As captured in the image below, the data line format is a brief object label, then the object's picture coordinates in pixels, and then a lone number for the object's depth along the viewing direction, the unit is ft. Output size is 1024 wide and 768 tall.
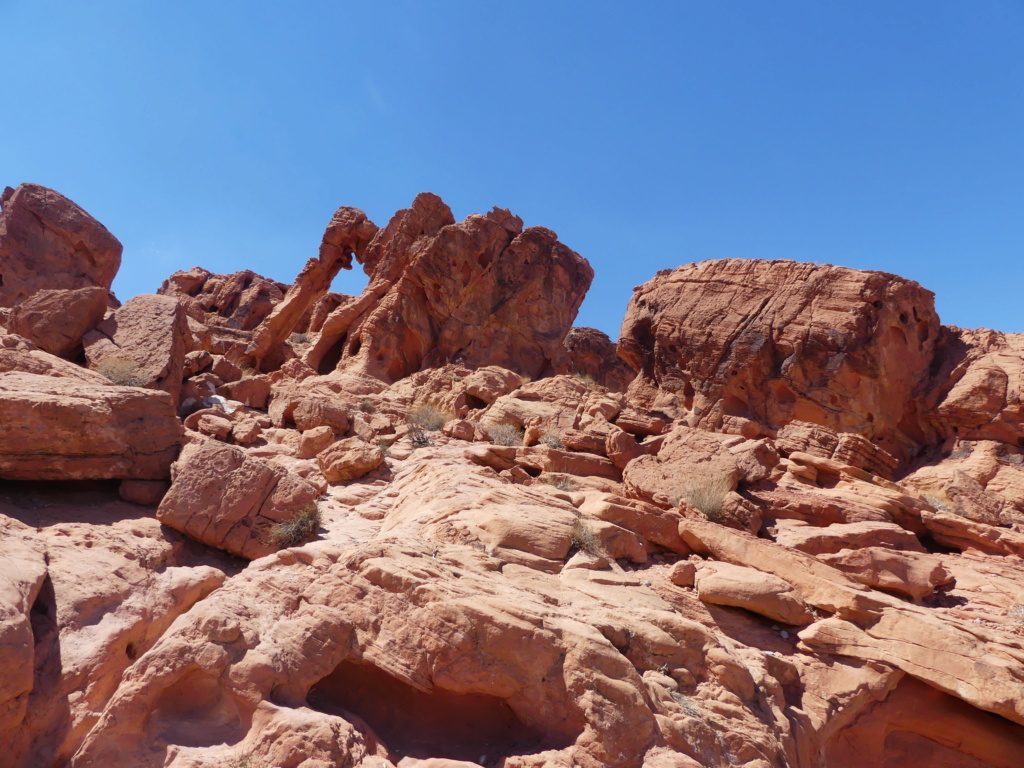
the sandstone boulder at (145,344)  38.24
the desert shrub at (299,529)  23.50
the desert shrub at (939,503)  38.75
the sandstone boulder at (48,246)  68.80
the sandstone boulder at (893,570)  24.54
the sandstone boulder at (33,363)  27.96
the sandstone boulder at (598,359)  91.09
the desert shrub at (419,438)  41.47
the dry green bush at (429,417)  47.53
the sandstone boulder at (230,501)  22.88
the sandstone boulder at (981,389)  52.80
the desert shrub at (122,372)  36.45
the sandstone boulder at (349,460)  32.96
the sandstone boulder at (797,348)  56.80
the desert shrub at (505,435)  42.83
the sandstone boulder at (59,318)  39.04
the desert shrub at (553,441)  37.47
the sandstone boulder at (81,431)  21.98
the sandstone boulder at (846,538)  27.20
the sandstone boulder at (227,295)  119.24
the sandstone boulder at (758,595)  21.83
